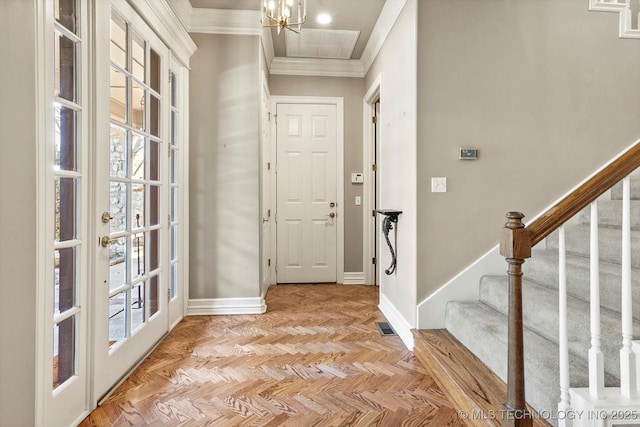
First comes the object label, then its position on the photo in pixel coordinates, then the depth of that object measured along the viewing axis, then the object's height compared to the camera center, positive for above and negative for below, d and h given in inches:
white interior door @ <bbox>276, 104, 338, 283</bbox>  166.6 +8.9
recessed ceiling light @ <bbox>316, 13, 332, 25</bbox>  125.4 +71.6
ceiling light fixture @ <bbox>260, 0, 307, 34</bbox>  85.0 +50.5
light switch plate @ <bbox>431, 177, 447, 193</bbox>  93.6 +6.5
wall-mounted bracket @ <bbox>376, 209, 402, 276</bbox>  110.2 -5.4
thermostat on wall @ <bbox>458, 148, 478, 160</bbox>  93.4 +15.0
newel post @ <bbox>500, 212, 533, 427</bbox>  47.6 -16.0
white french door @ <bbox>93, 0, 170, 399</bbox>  71.1 +3.9
